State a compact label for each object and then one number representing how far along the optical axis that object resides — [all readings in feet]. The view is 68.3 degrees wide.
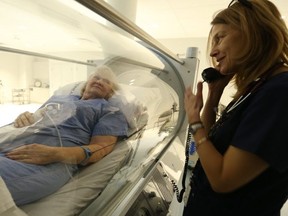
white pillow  3.13
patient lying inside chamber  1.98
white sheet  1.98
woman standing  1.73
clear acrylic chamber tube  1.90
